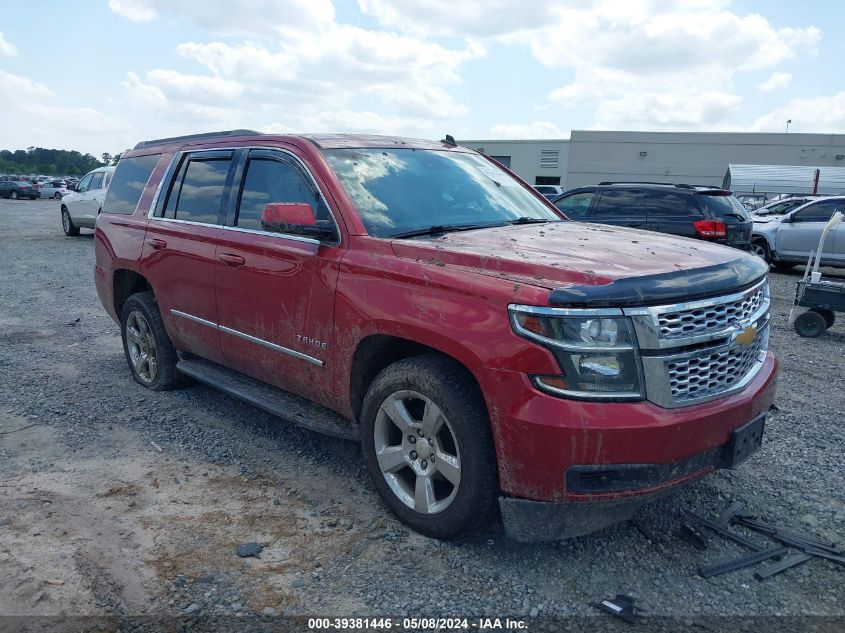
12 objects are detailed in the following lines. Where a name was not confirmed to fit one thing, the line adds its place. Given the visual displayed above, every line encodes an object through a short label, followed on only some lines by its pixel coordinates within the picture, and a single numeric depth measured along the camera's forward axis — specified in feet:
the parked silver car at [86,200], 60.64
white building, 145.88
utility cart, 25.00
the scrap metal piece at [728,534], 10.80
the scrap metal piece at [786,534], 10.77
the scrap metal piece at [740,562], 10.06
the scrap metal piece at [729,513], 11.43
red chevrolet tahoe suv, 8.96
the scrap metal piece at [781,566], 9.97
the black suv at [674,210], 35.24
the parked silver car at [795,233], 46.19
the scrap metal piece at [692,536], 10.72
